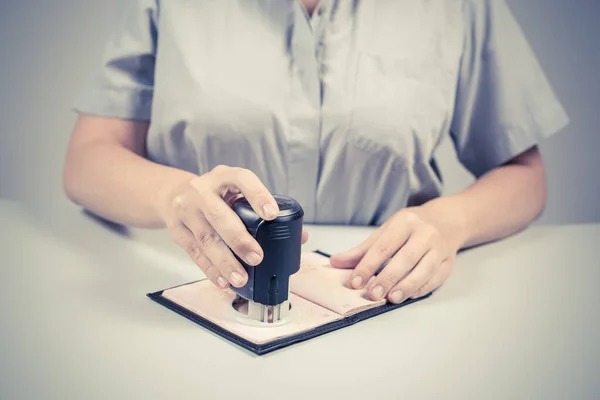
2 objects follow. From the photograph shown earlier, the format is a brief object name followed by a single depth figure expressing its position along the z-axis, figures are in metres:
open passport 0.55
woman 0.89
